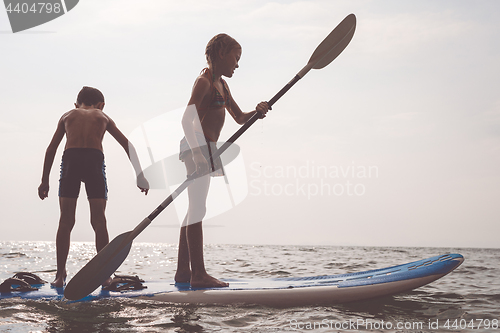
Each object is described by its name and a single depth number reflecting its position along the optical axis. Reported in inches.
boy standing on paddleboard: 132.2
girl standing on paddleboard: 125.6
